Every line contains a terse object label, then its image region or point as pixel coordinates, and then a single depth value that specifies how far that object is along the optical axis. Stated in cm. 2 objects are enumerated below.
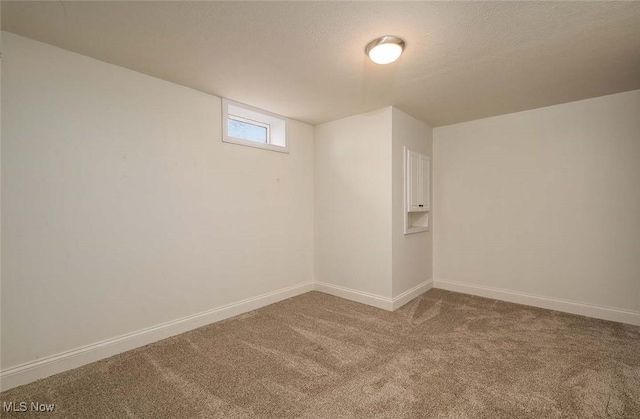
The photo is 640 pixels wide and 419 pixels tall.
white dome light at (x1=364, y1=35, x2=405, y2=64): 196
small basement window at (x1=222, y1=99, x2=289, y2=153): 313
